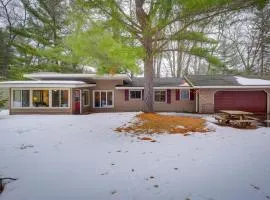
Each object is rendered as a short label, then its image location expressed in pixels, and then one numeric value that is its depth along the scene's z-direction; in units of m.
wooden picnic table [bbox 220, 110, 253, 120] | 8.15
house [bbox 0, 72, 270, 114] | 12.58
